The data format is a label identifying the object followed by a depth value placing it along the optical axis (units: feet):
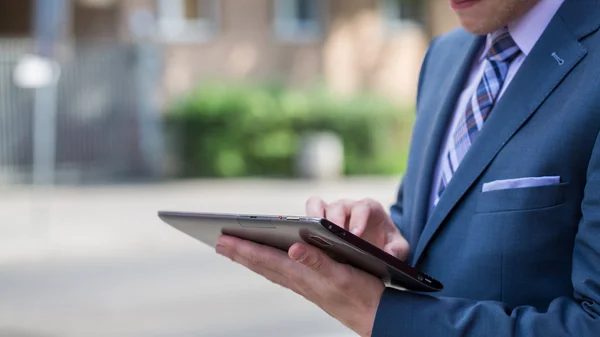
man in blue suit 5.52
